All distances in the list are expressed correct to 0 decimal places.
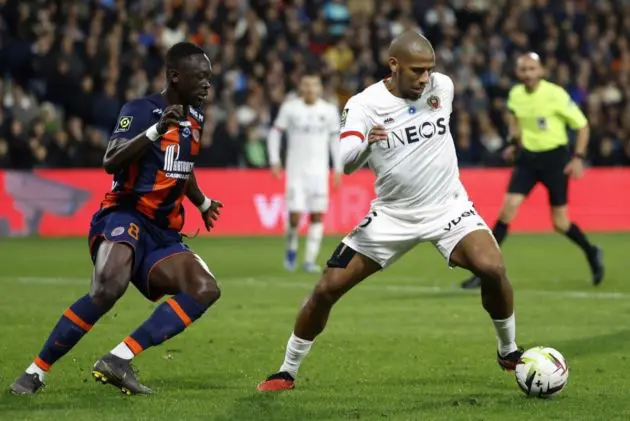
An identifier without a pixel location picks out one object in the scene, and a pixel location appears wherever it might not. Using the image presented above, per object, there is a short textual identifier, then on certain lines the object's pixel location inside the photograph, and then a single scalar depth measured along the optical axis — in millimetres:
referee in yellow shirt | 30328
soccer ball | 16016
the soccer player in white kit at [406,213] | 16734
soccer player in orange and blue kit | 15898
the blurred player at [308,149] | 36219
